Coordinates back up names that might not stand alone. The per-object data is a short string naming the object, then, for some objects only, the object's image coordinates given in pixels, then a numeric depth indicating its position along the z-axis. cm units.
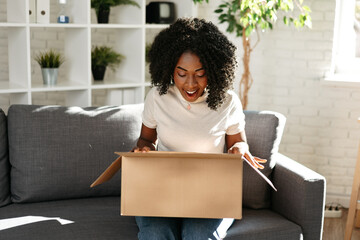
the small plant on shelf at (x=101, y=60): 342
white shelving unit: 296
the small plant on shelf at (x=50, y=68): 312
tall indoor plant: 299
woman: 207
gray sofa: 233
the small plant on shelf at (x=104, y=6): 333
